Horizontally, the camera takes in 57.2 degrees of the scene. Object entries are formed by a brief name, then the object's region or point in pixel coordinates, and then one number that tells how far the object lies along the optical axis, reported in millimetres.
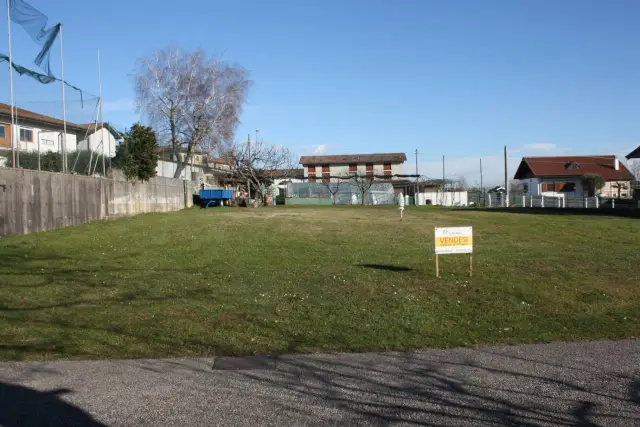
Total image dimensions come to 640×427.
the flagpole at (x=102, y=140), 26027
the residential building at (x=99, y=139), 24562
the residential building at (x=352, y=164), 97312
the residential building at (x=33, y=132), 18636
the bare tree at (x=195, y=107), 44781
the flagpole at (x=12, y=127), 18109
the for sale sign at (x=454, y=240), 12109
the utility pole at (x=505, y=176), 54253
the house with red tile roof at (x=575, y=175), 67188
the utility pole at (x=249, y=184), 52131
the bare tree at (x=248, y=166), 51862
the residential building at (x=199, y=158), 48334
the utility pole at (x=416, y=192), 66562
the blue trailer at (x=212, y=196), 43594
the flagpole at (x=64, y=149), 21688
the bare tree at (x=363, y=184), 61938
